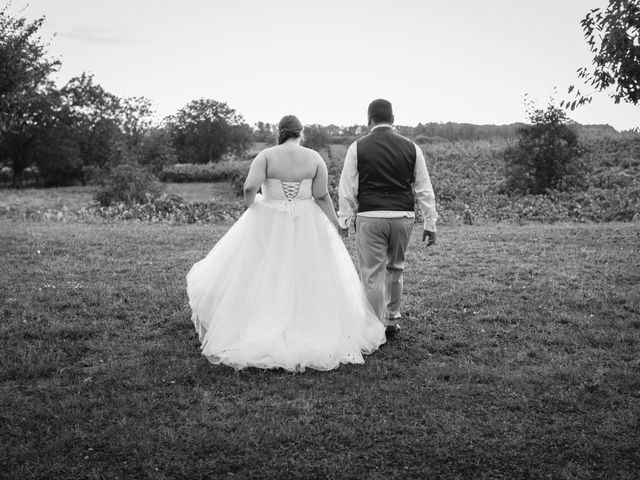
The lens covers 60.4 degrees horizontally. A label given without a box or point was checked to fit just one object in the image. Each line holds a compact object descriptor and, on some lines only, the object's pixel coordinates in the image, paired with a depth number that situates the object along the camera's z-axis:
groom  6.53
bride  5.99
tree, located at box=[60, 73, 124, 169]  51.91
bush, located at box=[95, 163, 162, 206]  23.84
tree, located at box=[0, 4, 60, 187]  12.09
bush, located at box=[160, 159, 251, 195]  39.91
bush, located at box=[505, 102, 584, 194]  23.27
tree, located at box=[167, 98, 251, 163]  65.19
